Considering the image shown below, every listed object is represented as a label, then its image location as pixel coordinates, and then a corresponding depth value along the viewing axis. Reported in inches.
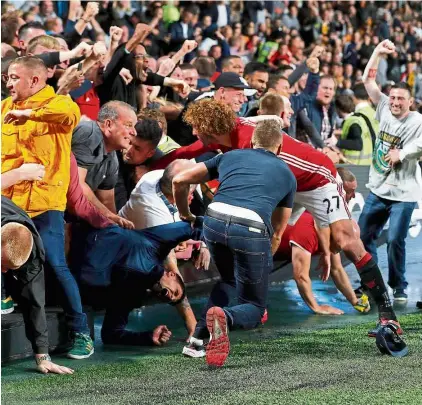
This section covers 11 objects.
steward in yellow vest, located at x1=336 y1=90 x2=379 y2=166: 488.1
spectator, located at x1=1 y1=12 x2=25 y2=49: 385.1
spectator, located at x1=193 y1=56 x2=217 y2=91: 480.7
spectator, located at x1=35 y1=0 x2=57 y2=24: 572.4
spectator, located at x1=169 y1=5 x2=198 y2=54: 645.9
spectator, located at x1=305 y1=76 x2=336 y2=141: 478.3
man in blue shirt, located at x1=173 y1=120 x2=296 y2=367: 268.5
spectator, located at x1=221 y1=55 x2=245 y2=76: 456.4
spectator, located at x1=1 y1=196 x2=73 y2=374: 256.7
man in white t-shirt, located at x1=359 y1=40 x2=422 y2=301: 375.9
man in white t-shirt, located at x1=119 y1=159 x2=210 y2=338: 311.9
